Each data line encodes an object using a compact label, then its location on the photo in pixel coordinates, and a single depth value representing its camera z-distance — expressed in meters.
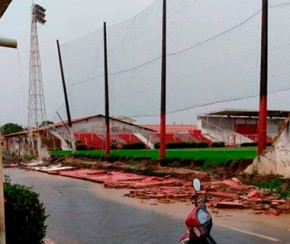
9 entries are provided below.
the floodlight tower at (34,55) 47.66
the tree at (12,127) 93.62
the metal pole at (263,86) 16.39
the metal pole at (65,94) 42.59
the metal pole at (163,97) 24.31
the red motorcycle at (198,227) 4.20
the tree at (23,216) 5.32
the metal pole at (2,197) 4.09
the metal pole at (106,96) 33.06
